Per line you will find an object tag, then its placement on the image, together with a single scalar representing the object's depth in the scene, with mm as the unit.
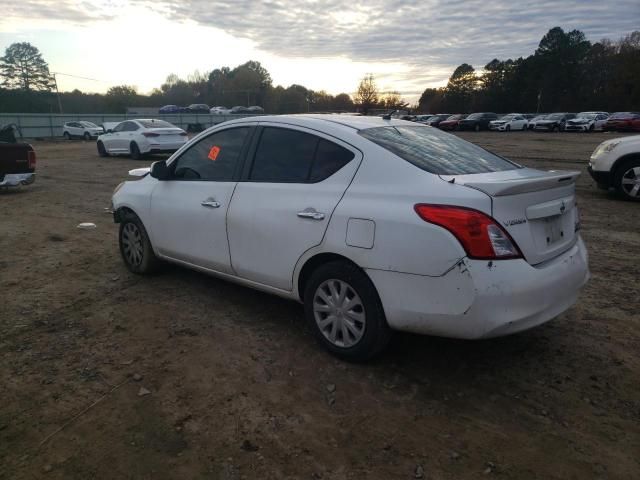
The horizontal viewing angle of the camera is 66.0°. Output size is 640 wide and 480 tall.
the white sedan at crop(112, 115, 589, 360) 2779
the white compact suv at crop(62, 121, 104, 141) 35500
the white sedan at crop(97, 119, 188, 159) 17422
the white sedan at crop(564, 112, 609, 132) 36812
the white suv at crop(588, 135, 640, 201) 8578
